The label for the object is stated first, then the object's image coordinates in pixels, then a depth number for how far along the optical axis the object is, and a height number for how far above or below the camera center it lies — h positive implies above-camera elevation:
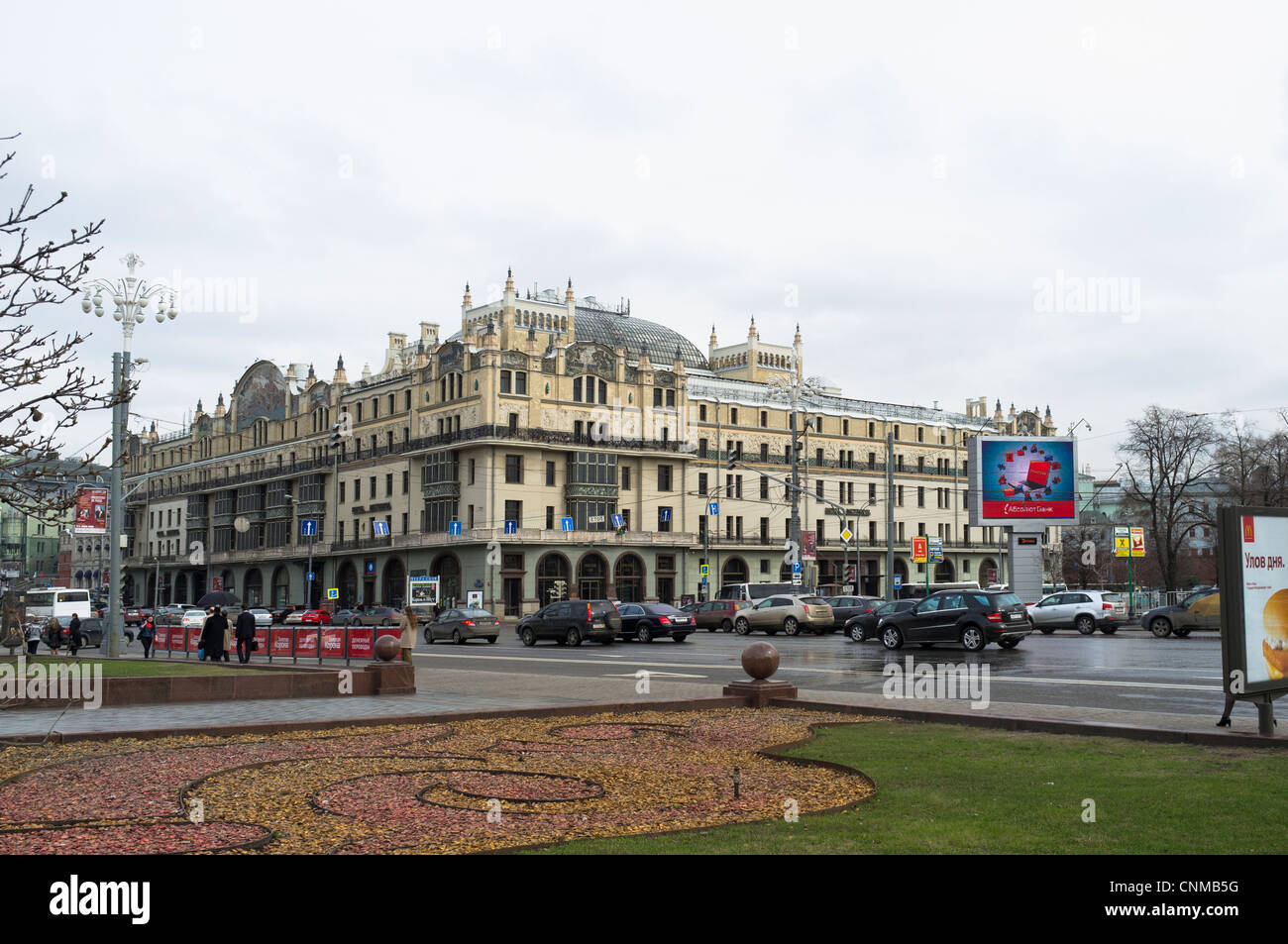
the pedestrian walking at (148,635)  34.44 -2.66
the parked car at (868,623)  37.19 -2.78
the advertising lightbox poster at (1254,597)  12.37 -0.70
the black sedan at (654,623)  41.59 -2.98
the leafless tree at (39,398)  10.80 +1.49
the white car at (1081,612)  42.25 -2.87
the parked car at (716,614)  49.69 -3.26
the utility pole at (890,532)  52.81 +0.22
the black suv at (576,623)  40.56 -2.89
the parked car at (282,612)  68.38 -4.22
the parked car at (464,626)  45.19 -3.27
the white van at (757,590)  53.94 -2.46
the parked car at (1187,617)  37.44 -2.74
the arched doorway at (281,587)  91.75 -3.41
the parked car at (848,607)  46.03 -2.79
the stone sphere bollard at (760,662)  17.34 -1.84
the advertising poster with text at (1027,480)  56.09 +2.66
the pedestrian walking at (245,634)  29.41 -2.26
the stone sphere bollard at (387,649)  20.75 -1.89
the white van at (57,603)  55.75 -2.78
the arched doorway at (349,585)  84.38 -3.04
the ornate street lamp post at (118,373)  30.66 +4.69
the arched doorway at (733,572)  86.43 -2.41
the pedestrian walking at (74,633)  39.62 -2.99
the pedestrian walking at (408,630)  22.74 -1.74
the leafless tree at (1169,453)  64.88 +4.57
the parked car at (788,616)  45.47 -3.09
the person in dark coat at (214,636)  29.62 -2.32
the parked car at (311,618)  60.76 -3.99
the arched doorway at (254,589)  95.31 -3.68
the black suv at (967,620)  30.39 -2.25
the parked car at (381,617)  52.51 -3.39
